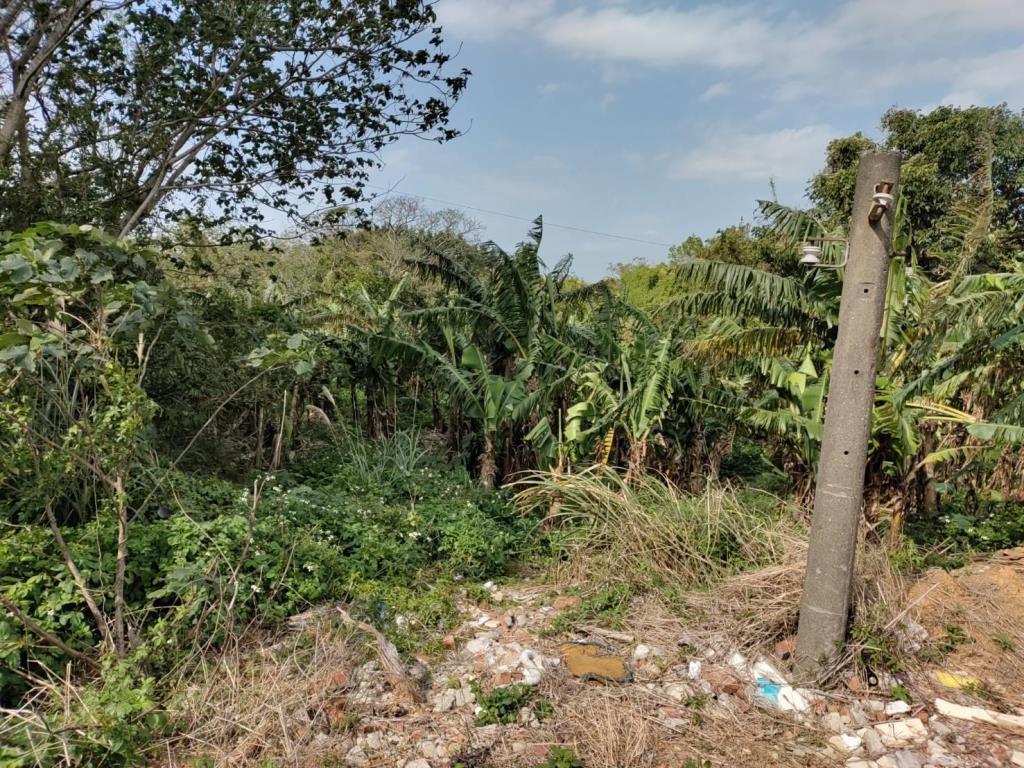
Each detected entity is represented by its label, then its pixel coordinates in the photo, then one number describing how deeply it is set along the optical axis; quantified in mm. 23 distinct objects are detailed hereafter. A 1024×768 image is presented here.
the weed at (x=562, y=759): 3172
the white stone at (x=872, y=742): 3389
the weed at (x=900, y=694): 3752
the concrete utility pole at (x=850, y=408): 3742
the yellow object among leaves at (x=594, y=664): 3990
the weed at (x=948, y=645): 4117
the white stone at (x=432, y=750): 3332
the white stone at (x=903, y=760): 3268
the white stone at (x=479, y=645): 4356
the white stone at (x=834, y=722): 3568
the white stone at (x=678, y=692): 3822
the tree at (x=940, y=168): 13570
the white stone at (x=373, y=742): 3354
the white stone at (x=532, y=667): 3973
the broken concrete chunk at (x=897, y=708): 3678
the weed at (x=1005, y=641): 4195
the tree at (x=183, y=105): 6000
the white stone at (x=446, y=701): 3724
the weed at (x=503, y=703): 3573
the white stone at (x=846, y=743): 3412
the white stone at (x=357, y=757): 3246
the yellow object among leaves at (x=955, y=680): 3885
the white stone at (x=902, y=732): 3469
